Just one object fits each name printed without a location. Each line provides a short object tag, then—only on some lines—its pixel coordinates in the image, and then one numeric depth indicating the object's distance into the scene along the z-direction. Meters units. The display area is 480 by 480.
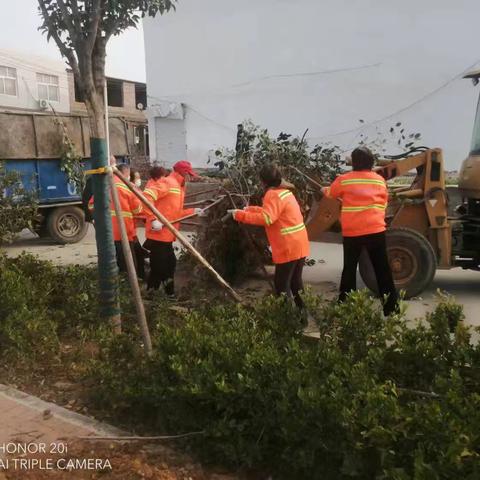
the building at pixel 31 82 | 21.86
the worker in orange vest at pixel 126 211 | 5.83
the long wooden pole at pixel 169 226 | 4.30
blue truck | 10.01
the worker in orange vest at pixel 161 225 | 5.53
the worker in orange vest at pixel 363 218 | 5.00
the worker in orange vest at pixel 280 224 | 4.60
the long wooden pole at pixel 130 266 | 3.88
